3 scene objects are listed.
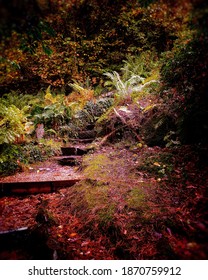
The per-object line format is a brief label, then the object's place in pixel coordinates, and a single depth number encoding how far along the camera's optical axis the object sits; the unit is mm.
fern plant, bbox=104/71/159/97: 6941
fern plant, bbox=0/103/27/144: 4960
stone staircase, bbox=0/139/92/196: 4246
